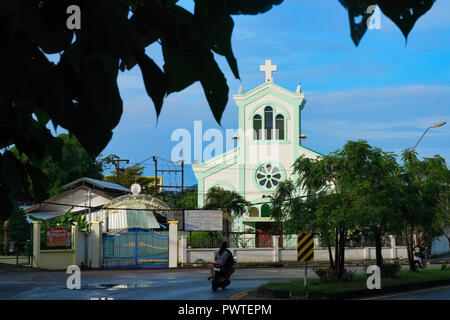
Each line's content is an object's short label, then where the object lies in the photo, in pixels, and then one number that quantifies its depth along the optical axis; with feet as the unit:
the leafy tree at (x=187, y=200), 163.86
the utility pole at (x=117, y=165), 181.57
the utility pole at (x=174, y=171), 198.68
